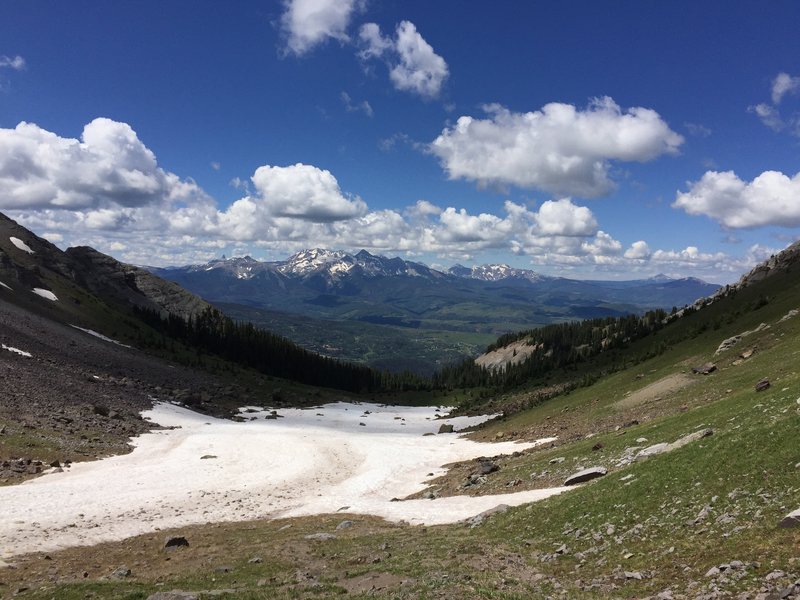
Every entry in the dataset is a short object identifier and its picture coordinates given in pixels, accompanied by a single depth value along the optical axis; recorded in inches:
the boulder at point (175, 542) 948.9
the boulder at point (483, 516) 947.5
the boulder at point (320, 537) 957.2
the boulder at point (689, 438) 922.6
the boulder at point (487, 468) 1439.5
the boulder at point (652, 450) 988.7
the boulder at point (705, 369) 1956.2
